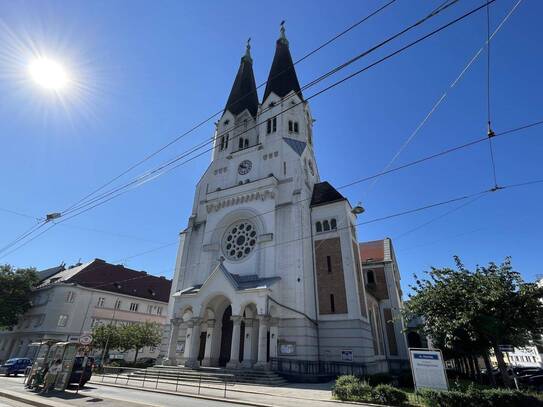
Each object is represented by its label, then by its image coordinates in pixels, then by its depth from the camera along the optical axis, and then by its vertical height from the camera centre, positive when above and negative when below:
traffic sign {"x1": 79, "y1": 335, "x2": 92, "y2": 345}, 14.39 +0.46
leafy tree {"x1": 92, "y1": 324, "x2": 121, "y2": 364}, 29.34 +1.22
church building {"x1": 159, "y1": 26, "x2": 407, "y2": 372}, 22.02 +6.95
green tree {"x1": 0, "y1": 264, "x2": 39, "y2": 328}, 38.19 +6.66
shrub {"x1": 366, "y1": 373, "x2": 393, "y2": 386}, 13.32 -0.95
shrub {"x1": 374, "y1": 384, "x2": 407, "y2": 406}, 10.69 -1.30
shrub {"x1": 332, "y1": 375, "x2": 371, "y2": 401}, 11.52 -1.26
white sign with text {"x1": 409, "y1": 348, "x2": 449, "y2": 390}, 11.39 -0.43
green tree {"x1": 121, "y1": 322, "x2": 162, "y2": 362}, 29.75 +1.42
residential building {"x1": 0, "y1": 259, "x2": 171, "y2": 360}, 36.16 +5.53
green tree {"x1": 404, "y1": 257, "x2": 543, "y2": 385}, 14.01 +2.19
